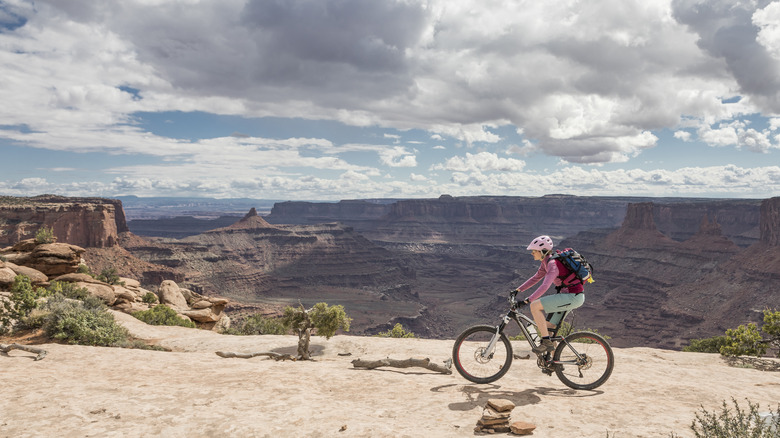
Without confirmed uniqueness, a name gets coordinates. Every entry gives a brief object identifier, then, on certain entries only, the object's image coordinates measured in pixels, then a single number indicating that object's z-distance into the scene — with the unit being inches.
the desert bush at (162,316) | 1081.4
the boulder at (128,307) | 1119.0
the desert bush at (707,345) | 1202.6
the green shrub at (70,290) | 837.8
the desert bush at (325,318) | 821.9
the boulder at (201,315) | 1318.4
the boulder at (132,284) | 1499.6
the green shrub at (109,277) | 1522.6
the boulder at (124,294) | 1194.9
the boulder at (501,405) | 233.8
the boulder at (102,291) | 1043.6
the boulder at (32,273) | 981.5
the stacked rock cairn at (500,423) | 224.4
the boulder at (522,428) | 223.1
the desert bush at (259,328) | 1289.4
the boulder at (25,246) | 1247.0
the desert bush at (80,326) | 528.7
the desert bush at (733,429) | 181.0
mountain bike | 317.4
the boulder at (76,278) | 1134.0
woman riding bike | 311.1
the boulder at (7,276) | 863.7
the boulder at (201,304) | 1432.1
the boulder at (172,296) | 1407.5
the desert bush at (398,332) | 1237.0
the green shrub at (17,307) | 588.5
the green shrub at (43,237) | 1294.3
